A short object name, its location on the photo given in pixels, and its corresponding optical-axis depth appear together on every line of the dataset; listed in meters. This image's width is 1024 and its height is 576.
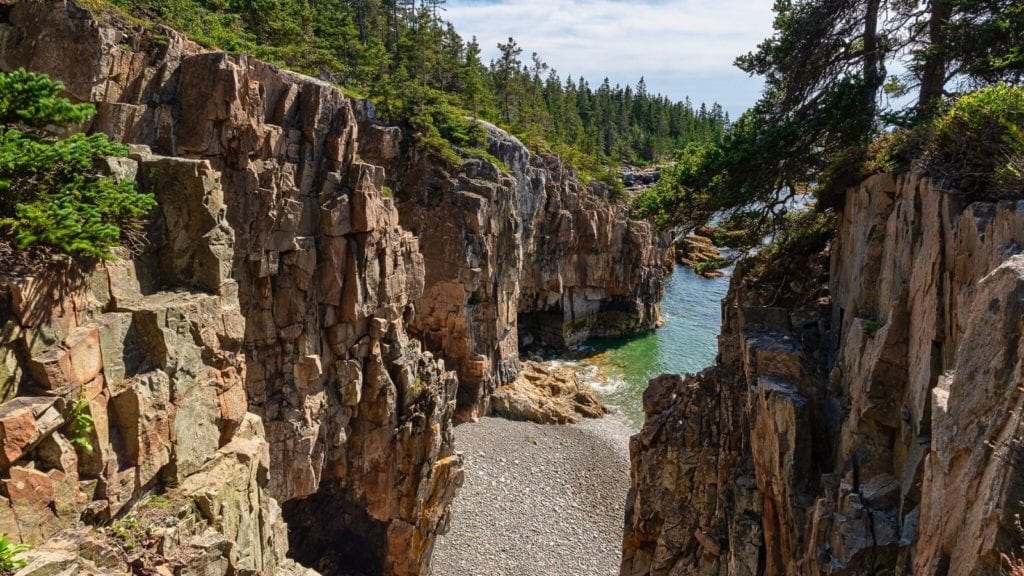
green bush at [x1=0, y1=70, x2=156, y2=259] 7.90
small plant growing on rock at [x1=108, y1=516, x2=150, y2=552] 8.75
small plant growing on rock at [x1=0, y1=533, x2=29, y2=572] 6.71
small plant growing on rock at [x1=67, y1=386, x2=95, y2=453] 8.33
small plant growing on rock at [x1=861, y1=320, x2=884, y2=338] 10.77
